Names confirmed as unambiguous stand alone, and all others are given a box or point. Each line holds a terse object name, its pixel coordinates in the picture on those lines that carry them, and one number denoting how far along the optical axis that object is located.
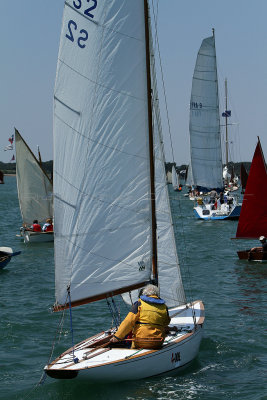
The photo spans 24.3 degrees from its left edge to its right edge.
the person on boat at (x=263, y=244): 26.68
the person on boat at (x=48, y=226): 37.25
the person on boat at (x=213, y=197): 48.74
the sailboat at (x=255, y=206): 27.42
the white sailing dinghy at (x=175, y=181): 108.51
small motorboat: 25.67
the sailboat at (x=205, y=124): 49.31
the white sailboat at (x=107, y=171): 11.69
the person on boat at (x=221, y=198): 48.07
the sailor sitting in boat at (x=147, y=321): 11.47
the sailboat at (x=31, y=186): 38.41
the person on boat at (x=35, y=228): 36.69
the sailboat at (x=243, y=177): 73.93
